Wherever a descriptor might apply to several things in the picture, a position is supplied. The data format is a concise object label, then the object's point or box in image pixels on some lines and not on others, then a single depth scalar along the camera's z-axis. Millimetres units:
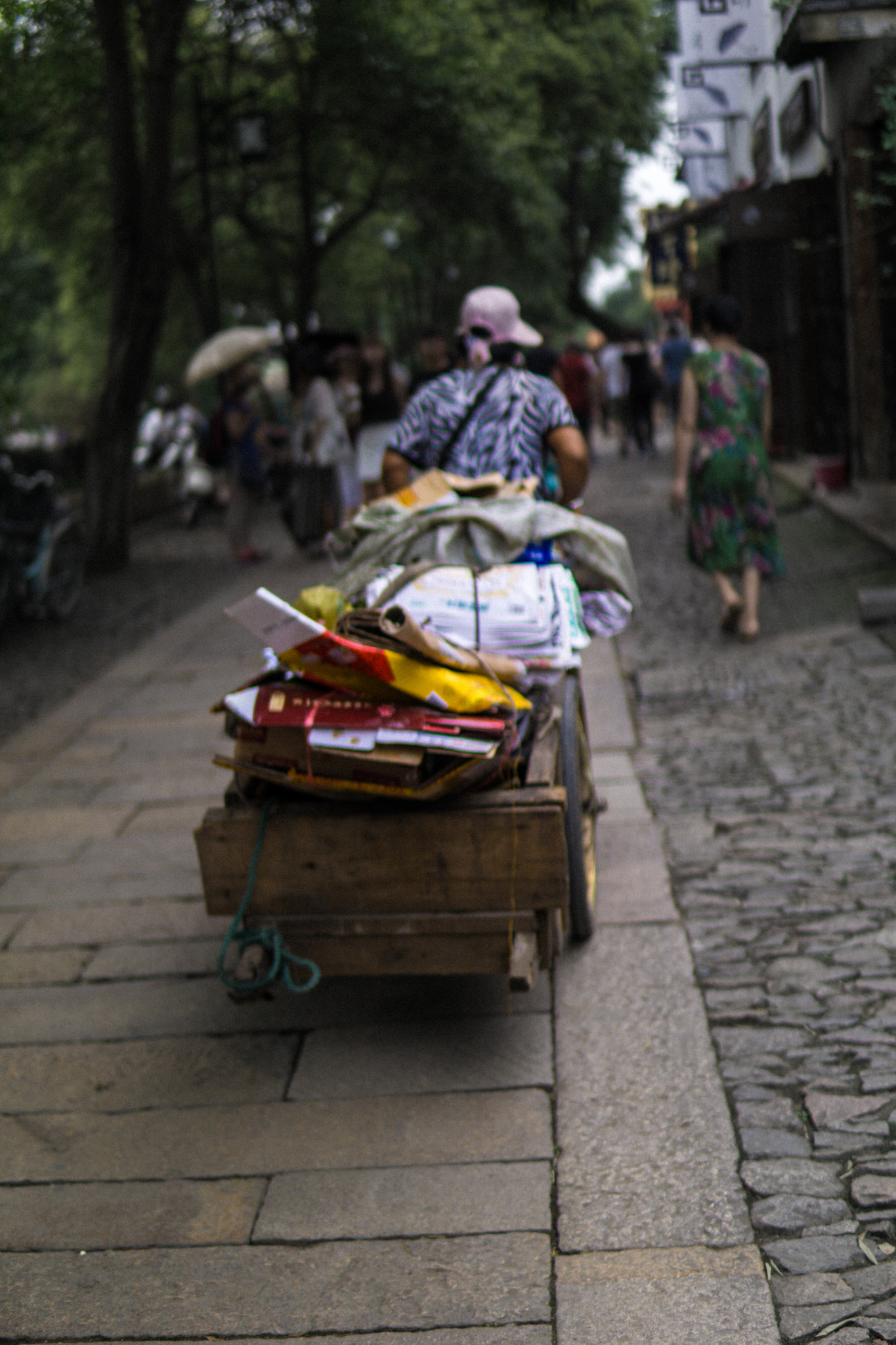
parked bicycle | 11492
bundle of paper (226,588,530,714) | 3428
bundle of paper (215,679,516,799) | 3543
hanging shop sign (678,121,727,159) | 17969
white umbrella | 14312
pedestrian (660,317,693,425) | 21234
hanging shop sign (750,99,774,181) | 18047
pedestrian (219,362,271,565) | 13398
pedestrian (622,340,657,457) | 21859
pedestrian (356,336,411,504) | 12164
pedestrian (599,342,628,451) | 27138
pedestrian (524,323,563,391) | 12633
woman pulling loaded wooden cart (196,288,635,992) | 3566
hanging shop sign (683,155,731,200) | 17953
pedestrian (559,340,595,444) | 19500
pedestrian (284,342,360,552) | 12867
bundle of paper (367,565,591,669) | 4238
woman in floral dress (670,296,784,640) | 8344
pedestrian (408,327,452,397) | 10906
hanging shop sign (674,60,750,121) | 16406
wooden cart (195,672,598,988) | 3643
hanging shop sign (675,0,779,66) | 14109
